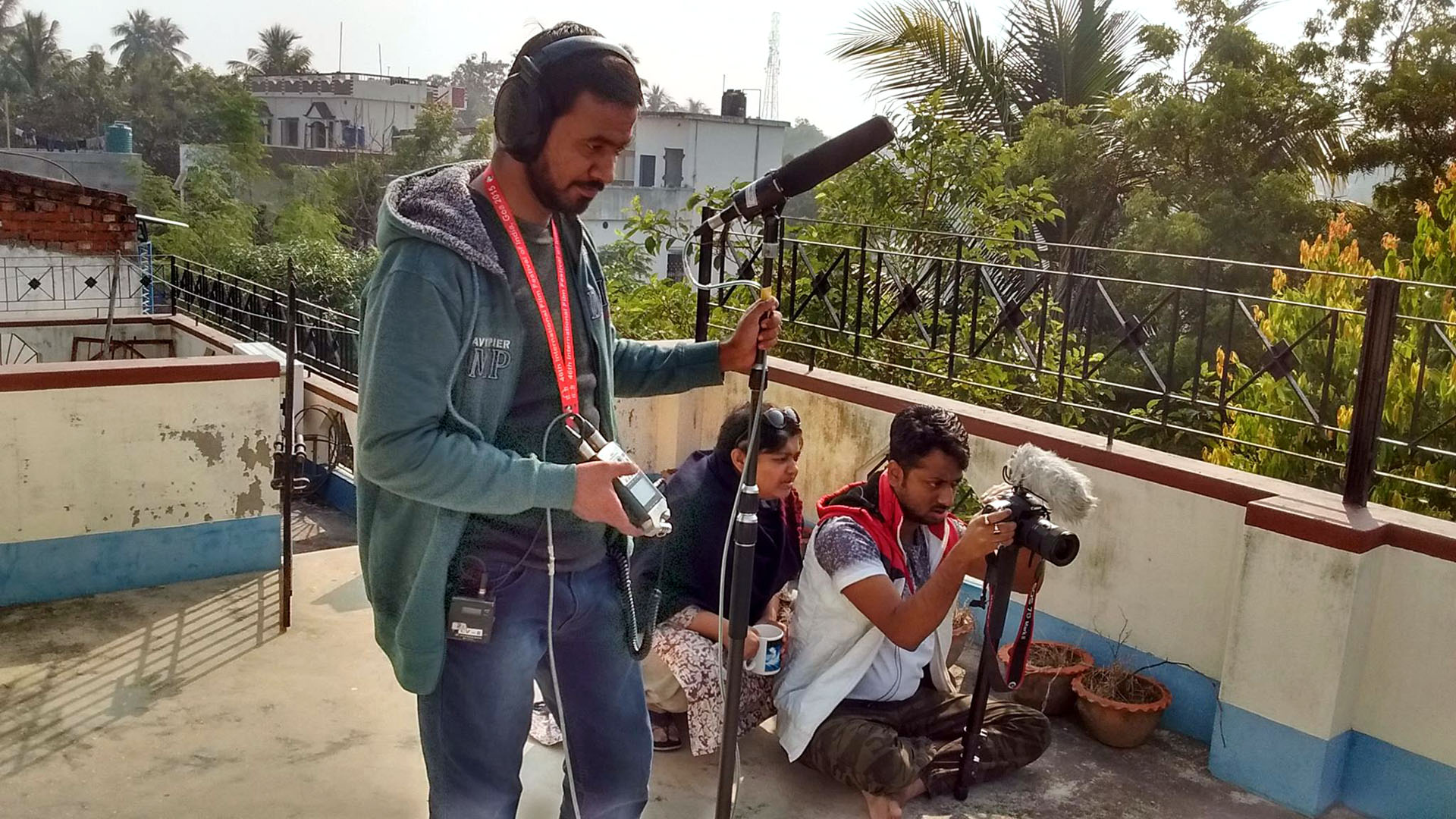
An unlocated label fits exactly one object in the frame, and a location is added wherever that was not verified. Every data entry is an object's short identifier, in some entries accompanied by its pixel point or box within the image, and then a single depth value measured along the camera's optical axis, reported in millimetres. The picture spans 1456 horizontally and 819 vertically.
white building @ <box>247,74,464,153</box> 43281
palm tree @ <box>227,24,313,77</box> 63438
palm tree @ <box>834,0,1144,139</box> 12117
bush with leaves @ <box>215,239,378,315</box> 20906
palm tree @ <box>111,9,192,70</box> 81125
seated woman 3279
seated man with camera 2994
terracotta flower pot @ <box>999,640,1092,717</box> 3717
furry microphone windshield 3094
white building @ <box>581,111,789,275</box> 31344
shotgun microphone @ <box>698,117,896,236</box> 2045
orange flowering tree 4371
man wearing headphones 1701
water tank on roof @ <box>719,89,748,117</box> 31203
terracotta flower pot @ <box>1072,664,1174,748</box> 3535
